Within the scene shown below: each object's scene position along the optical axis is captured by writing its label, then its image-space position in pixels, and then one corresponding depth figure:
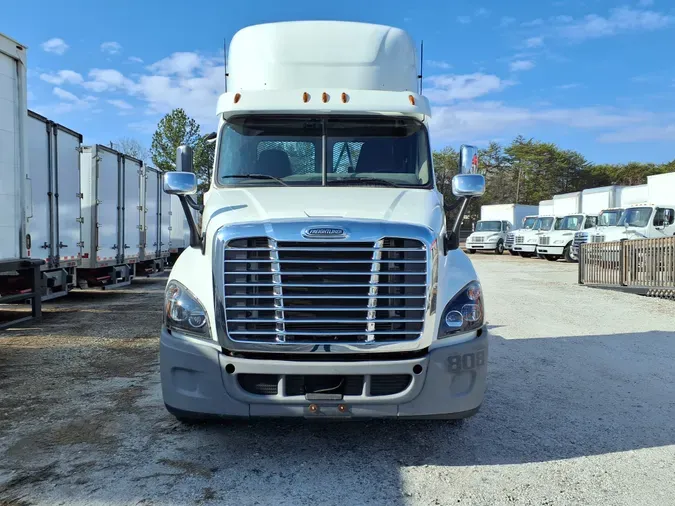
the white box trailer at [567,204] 30.42
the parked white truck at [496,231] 34.19
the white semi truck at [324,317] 3.66
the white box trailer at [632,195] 24.60
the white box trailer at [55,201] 9.70
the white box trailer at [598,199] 27.27
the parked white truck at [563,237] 27.30
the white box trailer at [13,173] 7.86
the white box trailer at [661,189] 20.59
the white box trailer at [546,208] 35.11
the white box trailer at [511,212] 37.16
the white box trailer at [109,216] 12.38
